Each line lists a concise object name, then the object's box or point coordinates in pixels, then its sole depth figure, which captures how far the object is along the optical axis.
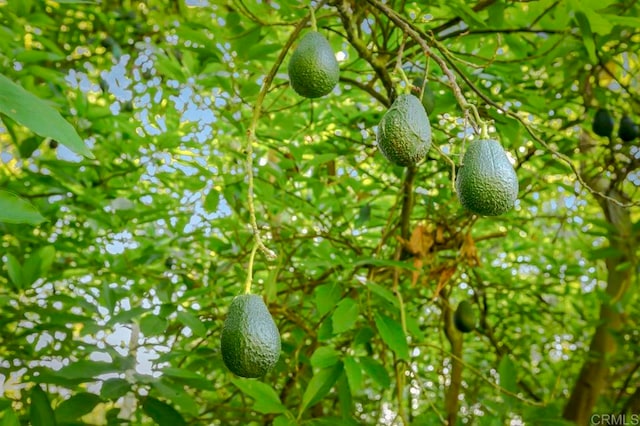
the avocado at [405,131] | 0.79
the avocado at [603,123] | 1.96
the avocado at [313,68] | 0.93
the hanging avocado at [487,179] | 0.78
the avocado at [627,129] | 2.03
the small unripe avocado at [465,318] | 1.98
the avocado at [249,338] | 0.78
